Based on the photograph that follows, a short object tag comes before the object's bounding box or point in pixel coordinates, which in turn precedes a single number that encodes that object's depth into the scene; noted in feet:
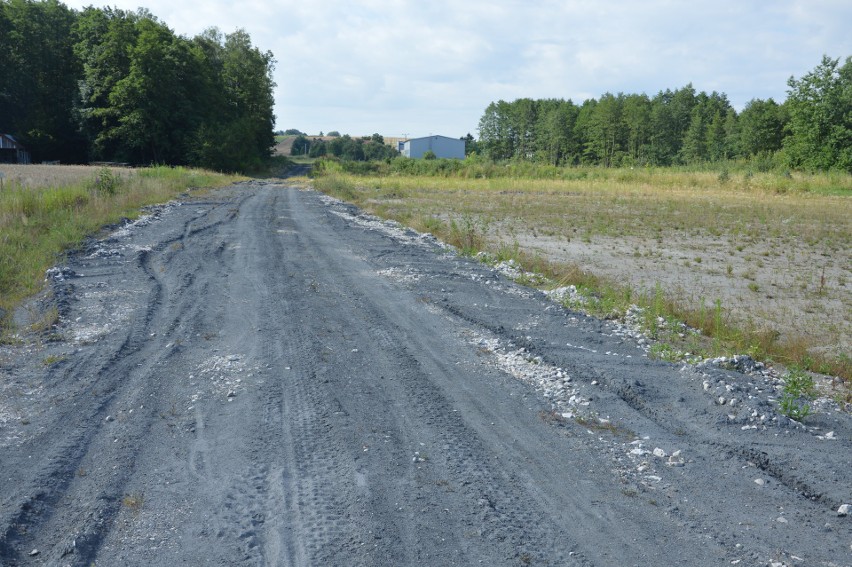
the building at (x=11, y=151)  186.70
